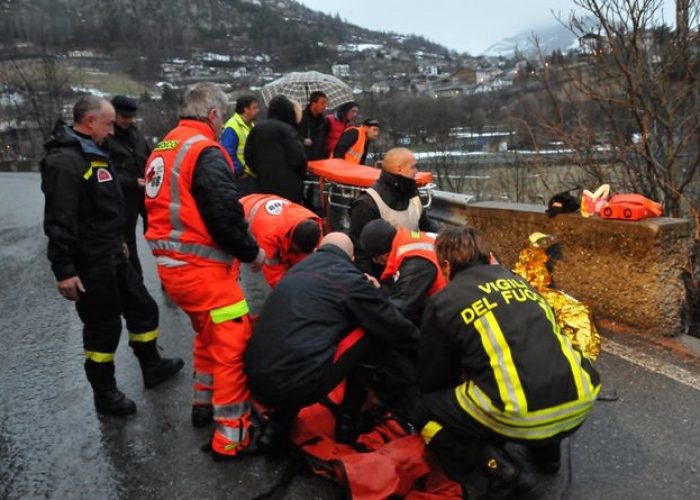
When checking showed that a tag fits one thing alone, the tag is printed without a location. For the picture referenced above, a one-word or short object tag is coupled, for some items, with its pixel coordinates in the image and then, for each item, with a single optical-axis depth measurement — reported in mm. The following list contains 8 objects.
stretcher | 5861
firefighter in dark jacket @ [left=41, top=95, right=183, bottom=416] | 3227
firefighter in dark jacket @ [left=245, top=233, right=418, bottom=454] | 2871
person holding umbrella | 5922
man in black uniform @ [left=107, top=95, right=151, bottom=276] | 5188
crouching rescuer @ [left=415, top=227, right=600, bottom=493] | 2404
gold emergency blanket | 4031
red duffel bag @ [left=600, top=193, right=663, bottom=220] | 4160
